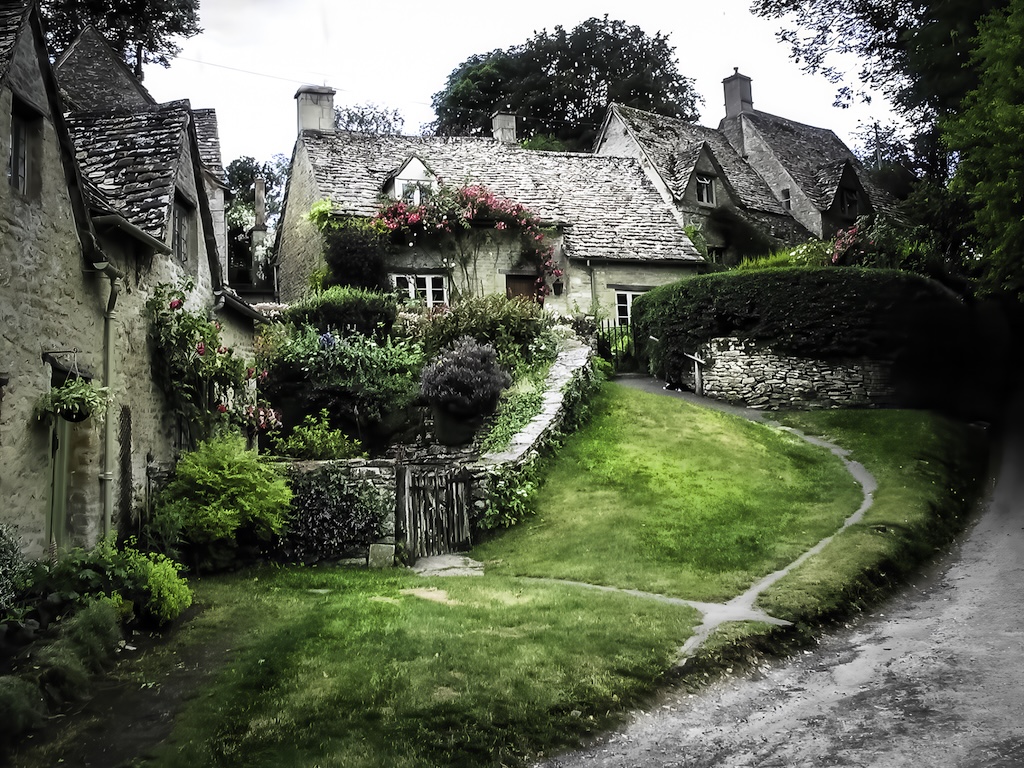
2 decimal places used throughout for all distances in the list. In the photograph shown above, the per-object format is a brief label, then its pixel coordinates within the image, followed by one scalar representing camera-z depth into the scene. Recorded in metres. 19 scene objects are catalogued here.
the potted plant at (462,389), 15.66
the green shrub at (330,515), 12.49
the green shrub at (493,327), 18.98
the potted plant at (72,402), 9.08
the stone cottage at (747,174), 33.50
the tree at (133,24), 31.92
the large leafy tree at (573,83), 46.09
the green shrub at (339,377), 17.30
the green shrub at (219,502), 11.29
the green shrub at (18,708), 6.16
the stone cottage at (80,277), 8.77
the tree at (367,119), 57.00
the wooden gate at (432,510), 13.00
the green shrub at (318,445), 15.50
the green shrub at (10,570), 7.55
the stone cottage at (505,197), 28.52
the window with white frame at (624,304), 29.33
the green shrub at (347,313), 19.86
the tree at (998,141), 16.11
